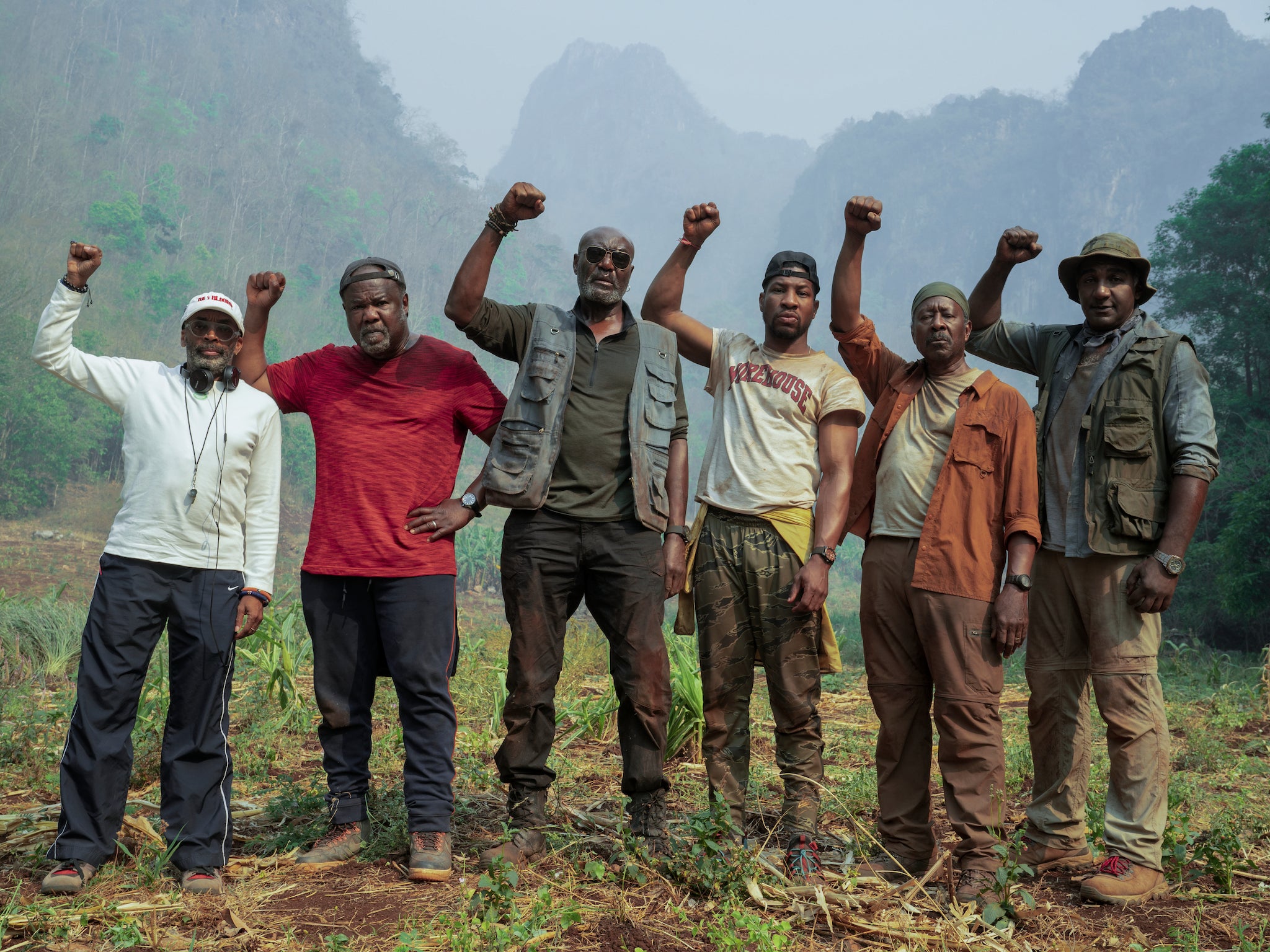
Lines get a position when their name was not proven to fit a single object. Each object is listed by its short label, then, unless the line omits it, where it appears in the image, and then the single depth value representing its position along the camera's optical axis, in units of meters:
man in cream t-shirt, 3.78
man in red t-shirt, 3.68
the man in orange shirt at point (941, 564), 3.53
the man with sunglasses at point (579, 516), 3.68
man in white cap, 3.38
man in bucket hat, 3.60
